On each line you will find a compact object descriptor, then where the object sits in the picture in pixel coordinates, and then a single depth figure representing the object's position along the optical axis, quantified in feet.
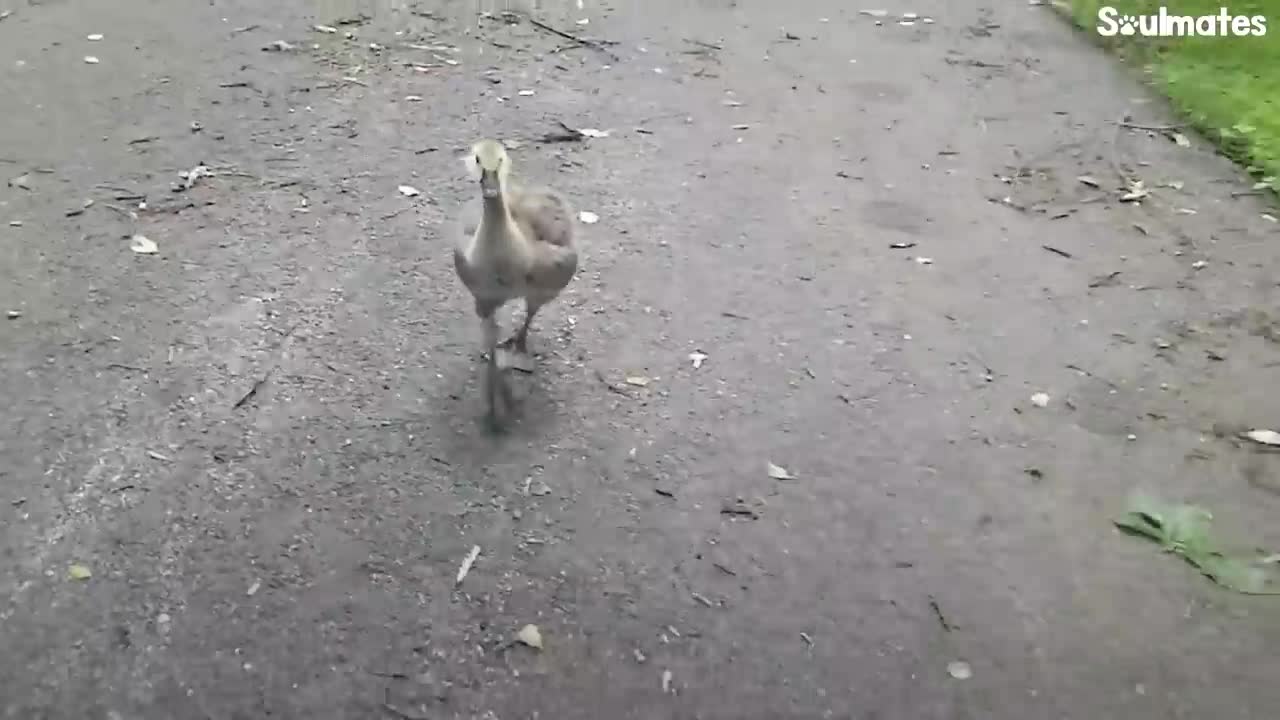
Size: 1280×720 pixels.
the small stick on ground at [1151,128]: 14.99
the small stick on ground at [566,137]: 14.40
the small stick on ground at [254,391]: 9.70
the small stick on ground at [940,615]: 7.80
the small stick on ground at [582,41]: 17.16
